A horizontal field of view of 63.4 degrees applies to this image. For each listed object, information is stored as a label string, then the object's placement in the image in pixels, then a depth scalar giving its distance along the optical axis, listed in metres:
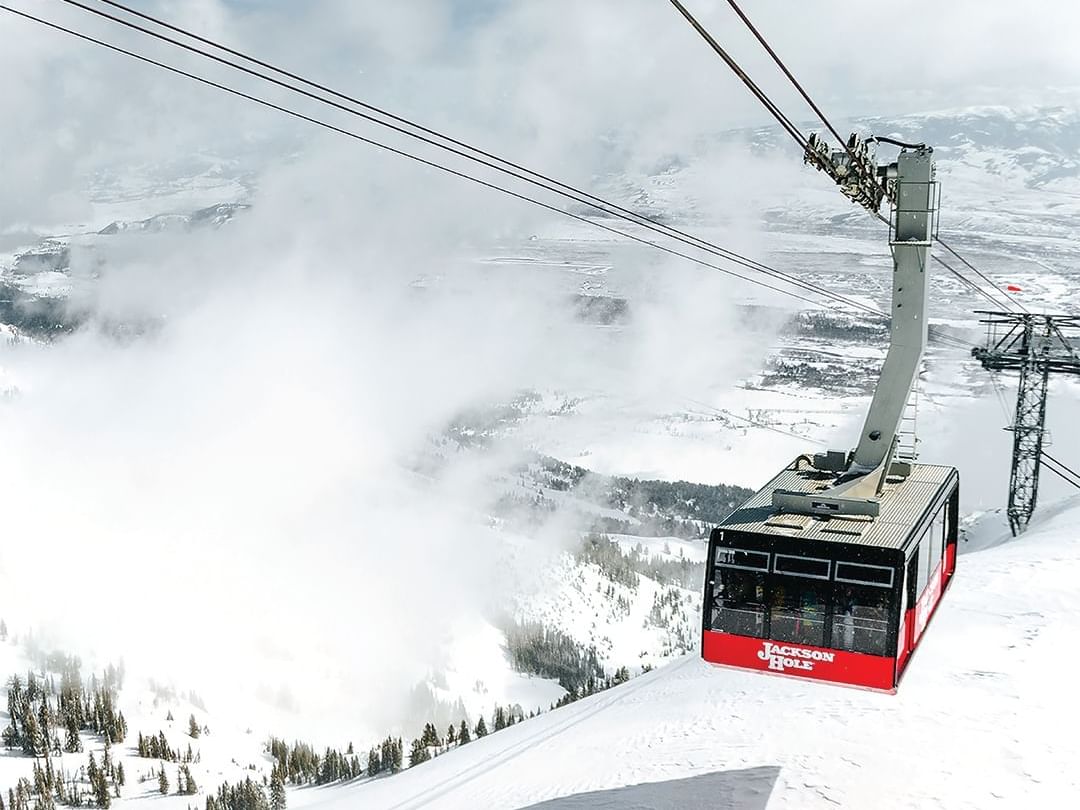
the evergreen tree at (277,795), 131.62
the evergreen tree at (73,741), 151.88
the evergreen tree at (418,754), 131.68
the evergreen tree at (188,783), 138.62
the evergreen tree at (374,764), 144.75
